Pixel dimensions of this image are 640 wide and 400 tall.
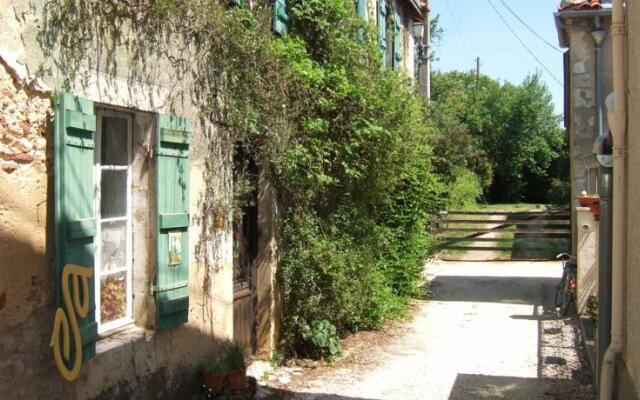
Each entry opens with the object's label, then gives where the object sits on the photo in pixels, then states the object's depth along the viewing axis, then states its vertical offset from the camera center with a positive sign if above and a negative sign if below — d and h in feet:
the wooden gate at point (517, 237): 52.90 -3.82
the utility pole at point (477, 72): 143.93 +26.84
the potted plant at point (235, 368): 18.24 -4.93
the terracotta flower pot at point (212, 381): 17.97 -5.10
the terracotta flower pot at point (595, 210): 23.26 -0.70
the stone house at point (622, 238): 12.82 -1.05
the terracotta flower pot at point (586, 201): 26.10 -0.42
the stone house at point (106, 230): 11.79 -0.79
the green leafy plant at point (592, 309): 22.82 -4.32
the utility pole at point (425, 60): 62.85 +12.84
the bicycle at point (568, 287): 31.91 -4.73
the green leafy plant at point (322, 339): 24.59 -5.46
